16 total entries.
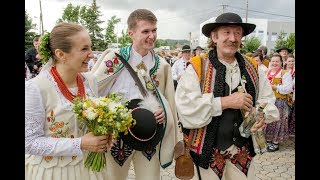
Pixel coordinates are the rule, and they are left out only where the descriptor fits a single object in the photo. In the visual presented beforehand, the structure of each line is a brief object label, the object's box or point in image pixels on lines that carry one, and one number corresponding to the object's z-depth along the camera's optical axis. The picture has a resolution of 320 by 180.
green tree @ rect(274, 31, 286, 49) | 40.32
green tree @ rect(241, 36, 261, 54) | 51.16
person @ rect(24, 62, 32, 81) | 6.80
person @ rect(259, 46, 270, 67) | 8.47
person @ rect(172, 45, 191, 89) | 9.53
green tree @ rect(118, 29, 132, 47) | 41.13
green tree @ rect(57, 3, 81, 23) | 33.66
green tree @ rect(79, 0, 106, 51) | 38.62
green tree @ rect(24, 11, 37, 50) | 28.01
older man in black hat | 2.42
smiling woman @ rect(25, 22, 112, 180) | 1.86
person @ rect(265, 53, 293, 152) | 5.90
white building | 66.81
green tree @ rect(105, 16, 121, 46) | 41.78
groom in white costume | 2.71
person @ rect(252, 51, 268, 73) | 7.50
